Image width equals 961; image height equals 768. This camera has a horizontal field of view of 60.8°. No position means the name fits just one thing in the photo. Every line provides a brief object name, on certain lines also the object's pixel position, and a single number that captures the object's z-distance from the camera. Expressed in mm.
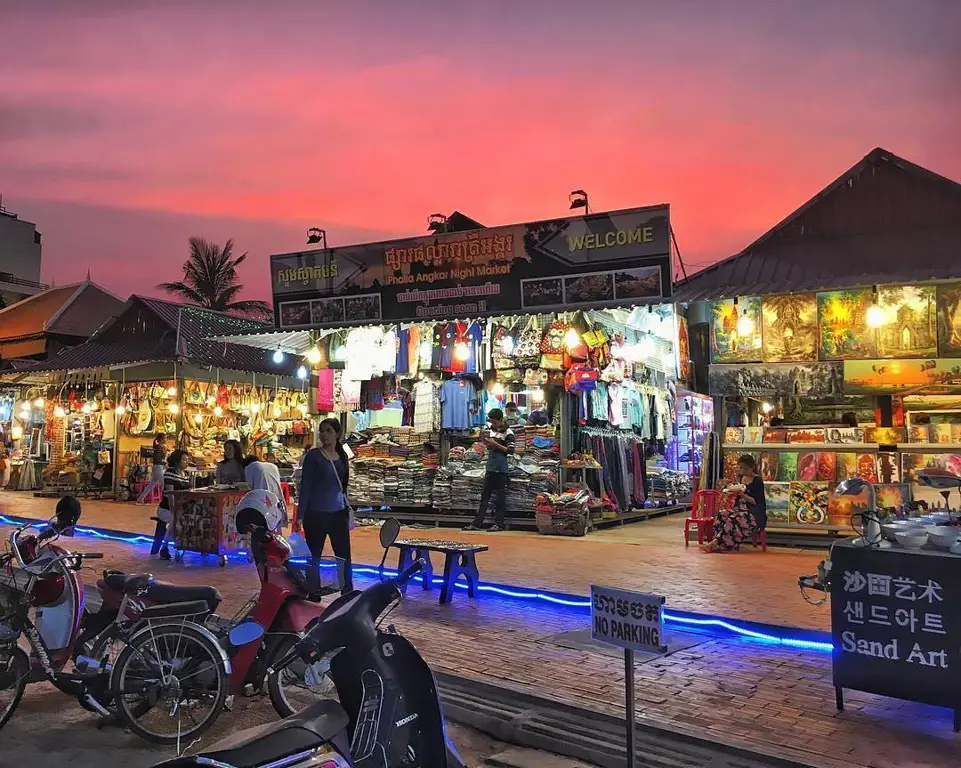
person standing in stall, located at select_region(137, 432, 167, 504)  14797
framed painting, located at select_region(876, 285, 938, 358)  11250
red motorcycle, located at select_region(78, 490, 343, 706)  4953
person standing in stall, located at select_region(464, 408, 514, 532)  14000
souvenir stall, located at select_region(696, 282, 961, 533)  11336
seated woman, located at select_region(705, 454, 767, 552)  11516
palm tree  38312
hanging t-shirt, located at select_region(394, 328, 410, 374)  15534
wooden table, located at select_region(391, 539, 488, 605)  8492
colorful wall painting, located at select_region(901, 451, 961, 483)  11094
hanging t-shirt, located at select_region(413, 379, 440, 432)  15461
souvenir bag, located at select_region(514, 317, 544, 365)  14242
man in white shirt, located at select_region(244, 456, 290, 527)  10219
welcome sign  11750
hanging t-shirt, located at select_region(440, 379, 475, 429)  15219
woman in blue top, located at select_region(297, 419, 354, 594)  7992
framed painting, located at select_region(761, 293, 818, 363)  12023
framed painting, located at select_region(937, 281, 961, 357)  11102
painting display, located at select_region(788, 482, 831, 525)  11727
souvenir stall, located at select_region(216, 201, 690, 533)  12227
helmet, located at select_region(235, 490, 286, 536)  5449
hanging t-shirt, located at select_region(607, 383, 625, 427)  14898
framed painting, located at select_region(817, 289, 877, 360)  11672
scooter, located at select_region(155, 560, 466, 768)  3213
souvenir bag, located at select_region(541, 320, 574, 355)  14141
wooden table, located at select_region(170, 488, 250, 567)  10938
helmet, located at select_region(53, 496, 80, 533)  5719
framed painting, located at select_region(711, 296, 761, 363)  12398
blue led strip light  6645
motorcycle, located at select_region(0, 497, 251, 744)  4695
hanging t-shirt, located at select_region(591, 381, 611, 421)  14602
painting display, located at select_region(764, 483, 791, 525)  11961
